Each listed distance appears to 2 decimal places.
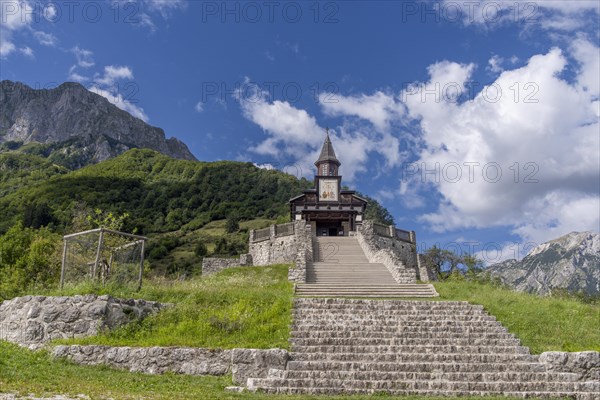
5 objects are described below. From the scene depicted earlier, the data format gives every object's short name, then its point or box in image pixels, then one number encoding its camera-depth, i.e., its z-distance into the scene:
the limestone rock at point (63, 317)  13.86
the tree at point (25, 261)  23.59
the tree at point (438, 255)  52.12
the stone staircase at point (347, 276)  21.00
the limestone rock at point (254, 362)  11.47
